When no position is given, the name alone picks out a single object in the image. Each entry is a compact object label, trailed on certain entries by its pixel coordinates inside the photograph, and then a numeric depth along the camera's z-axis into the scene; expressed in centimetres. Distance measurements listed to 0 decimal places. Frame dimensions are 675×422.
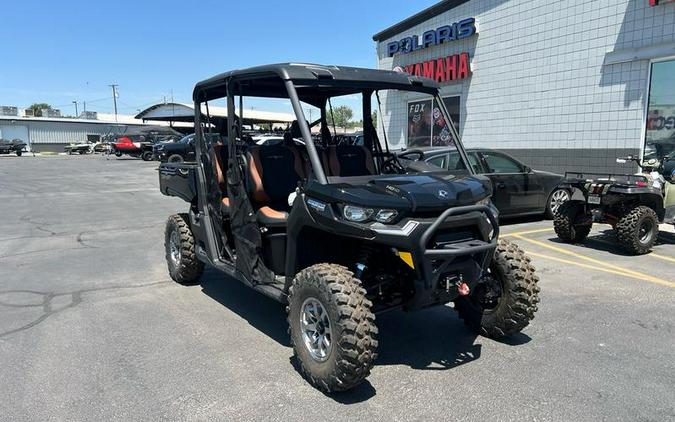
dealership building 1188
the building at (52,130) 6042
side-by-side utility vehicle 341
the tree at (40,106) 10178
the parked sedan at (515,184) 962
